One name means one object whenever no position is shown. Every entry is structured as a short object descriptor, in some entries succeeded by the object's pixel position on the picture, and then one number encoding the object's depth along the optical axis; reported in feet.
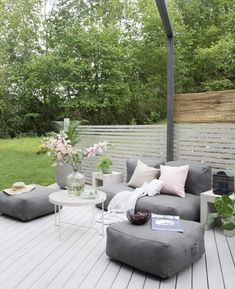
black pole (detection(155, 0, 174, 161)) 16.58
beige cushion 14.82
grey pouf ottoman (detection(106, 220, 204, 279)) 8.36
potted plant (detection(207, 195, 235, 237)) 10.45
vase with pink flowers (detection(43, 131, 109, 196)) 12.26
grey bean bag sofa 12.25
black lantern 12.31
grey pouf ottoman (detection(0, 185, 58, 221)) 13.26
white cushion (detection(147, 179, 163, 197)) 13.66
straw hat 14.34
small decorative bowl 9.77
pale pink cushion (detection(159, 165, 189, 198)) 13.48
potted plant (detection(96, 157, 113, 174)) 18.13
